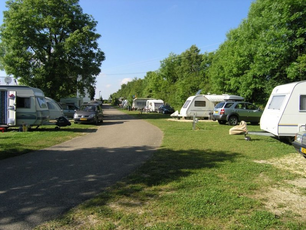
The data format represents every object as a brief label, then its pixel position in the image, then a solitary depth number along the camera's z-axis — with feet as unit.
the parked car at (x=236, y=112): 60.64
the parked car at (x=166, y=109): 129.39
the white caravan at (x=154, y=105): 142.93
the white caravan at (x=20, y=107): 46.68
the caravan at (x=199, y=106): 77.46
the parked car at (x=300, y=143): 22.87
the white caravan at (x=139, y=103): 168.04
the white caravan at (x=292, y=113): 32.22
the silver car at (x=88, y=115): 63.97
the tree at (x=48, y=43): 79.97
